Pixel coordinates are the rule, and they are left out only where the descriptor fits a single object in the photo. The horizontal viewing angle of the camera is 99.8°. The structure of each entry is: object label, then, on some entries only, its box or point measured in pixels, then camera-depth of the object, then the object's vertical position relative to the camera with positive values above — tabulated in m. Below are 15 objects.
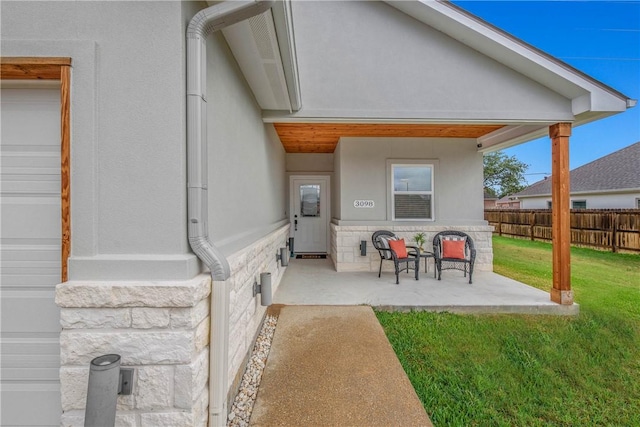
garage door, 1.60 -0.23
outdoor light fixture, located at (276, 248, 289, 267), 5.13 -0.78
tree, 29.23 +4.43
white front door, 7.96 +0.08
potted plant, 5.73 -0.50
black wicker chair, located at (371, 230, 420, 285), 5.11 -0.76
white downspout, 1.56 +0.22
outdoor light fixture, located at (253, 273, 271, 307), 2.97 -0.80
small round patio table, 5.39 -0.82
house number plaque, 6.12 +0.29
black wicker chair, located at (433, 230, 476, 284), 5.20 -0.76
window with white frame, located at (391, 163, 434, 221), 6.16 +0.56
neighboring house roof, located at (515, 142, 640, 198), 12.34 +2.15
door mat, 7.67 -1.16
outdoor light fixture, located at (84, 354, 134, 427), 1.31 -0.87
